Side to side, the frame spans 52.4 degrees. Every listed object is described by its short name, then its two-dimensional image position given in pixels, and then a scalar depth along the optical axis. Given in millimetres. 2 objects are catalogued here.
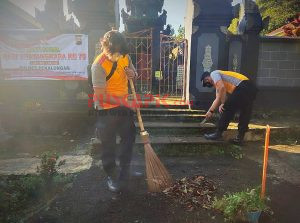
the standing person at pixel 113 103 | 4312
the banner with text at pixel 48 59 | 9242
